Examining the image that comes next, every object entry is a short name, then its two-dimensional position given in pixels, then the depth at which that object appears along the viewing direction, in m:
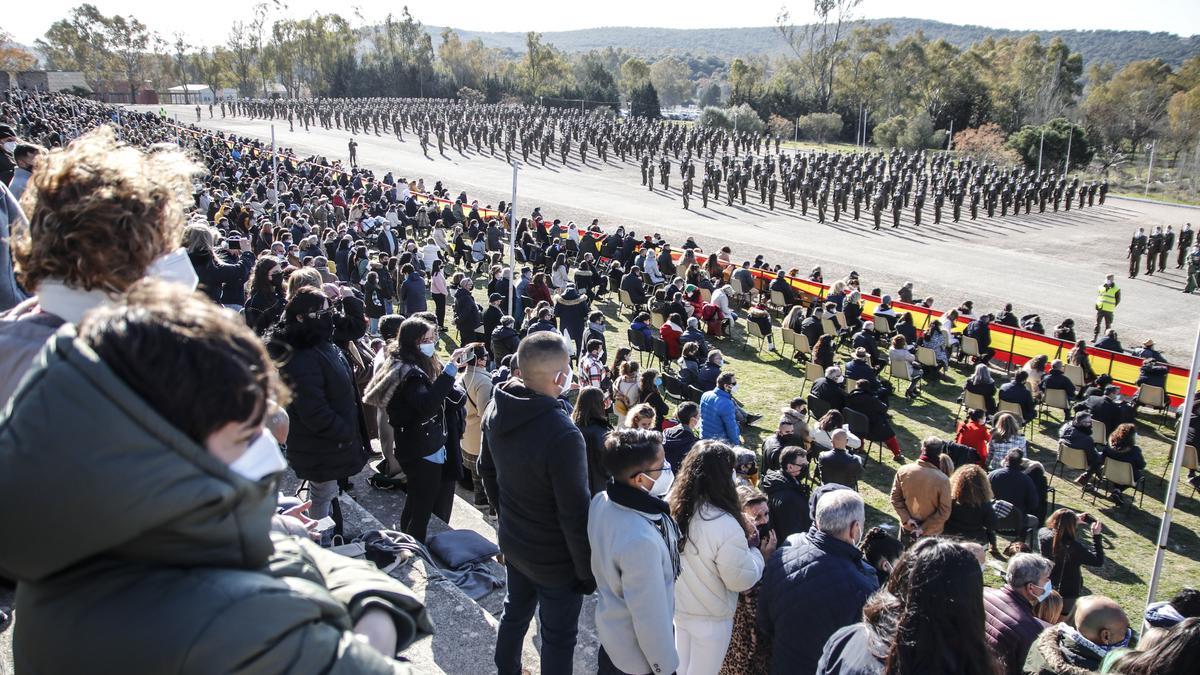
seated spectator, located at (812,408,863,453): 7.57
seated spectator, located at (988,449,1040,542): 6.75
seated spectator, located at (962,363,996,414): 9.72
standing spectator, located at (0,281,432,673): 0.97
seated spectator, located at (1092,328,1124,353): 11.71
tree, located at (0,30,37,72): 81.00
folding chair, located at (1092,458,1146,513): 7.96
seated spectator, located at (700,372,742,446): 7.21
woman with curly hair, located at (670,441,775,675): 3.29
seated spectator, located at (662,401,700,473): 5.84
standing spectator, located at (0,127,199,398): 1.78
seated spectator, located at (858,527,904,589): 4.00
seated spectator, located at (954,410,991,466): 8.06
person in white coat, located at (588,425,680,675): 2.88
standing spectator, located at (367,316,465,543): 4.44
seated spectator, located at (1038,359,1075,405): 10.02
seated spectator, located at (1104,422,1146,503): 7.98
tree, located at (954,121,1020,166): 46.59
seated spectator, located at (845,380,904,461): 8.73
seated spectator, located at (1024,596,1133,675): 3.02
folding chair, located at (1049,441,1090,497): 8.26
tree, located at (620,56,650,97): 99.70
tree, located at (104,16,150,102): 93.38
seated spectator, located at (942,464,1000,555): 5.86
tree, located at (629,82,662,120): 73.38
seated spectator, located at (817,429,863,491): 6.15
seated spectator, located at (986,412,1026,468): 7.75
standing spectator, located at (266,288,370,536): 3.86
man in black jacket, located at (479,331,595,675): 3.12
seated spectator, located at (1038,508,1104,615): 5.62
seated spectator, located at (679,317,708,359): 10.62
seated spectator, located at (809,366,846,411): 8.88
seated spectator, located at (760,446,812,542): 4.90
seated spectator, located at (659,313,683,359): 11.20
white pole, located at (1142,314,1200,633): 4.92
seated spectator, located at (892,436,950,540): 5.51
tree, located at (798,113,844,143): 63.81
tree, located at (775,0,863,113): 74.75
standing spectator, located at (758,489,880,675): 3.10
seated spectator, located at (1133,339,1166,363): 11.00
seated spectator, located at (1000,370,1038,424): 9.47
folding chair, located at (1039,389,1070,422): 9.98
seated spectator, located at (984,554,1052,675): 3.42
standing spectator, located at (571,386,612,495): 4.54
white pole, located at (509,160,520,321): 8.80
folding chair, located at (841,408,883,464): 8.58
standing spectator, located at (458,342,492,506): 5.32
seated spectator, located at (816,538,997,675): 2.21
